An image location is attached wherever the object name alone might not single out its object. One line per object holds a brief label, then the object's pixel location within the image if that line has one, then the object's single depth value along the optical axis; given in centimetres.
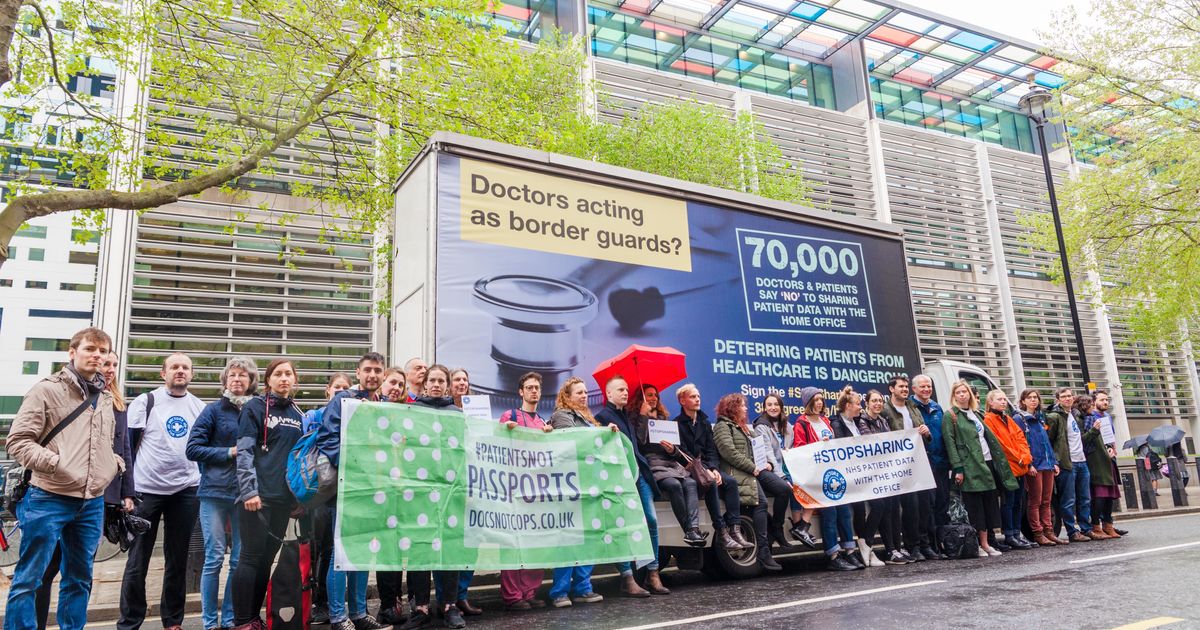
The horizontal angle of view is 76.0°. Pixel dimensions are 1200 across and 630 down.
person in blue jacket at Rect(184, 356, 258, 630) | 542
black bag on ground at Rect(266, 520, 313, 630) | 482
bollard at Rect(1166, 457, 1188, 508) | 1546
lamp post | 1641
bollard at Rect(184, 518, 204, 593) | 780
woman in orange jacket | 913
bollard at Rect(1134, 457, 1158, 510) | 1485
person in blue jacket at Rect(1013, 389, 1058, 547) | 947
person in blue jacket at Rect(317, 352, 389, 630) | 533
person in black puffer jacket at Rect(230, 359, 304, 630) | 514
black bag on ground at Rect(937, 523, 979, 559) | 844
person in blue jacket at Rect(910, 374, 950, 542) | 887
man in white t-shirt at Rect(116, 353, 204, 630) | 566
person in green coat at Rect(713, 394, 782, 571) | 746
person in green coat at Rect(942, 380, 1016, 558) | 860
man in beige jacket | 452
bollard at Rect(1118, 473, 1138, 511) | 1513
